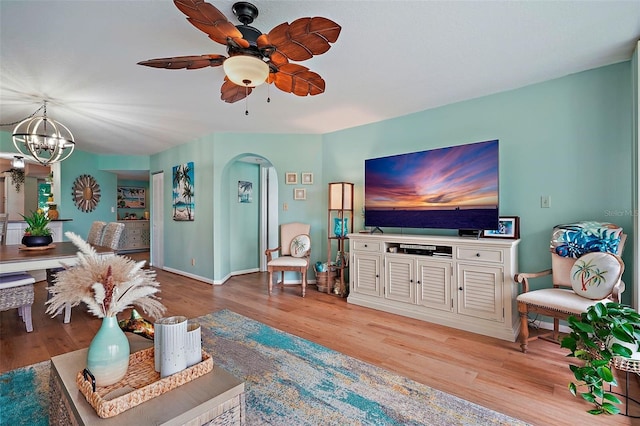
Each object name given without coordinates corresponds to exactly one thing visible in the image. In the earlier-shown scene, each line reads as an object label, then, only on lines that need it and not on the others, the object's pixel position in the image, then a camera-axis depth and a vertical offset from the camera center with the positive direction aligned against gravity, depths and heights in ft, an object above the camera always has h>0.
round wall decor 20.36 +1.37
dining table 8.24 -1.30
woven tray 3.48 -2.25
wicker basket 13.98 -3.19
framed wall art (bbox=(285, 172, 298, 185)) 15.74 +1.76
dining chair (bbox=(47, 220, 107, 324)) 11.84 -1.00
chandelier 10.48 +2.54
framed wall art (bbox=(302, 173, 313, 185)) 15.69 +1.72
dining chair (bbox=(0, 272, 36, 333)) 8.75 -2.39
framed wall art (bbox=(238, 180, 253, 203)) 18.49 +1.28
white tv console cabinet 9.07 -2.35
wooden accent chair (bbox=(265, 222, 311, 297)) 13.64 -1.90
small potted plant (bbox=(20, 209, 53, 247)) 10.48 -0.70
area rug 5.48 -3.75
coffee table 3.41 -2.32
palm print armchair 7.23 -1.66
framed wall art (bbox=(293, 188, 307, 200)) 15.74 +0.94
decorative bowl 10.46 -0.97
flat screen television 9.82 +0.83
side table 5.24 -2.72
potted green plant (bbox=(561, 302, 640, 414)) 5.32 -2.47
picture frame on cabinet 9.85 -0.60
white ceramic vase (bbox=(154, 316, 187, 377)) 4.04 -1.83
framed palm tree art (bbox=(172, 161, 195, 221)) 17.28 +1.17
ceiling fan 5.10 +3.21
